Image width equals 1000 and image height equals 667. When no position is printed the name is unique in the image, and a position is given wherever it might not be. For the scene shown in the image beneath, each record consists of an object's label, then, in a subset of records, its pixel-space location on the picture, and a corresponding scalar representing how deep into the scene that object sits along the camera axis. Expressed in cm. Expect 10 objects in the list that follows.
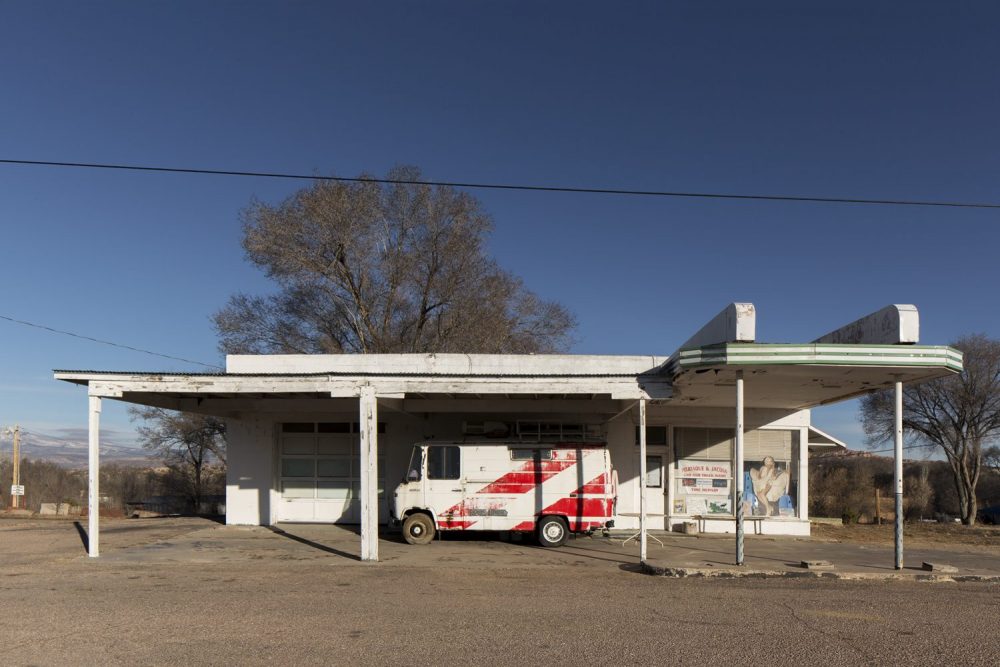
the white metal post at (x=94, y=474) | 1361
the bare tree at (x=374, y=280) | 2947
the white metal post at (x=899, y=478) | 1243
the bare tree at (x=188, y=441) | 3559
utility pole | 3202
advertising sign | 1909
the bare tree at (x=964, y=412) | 3766
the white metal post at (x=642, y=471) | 1289
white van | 1535
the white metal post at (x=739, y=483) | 1238
